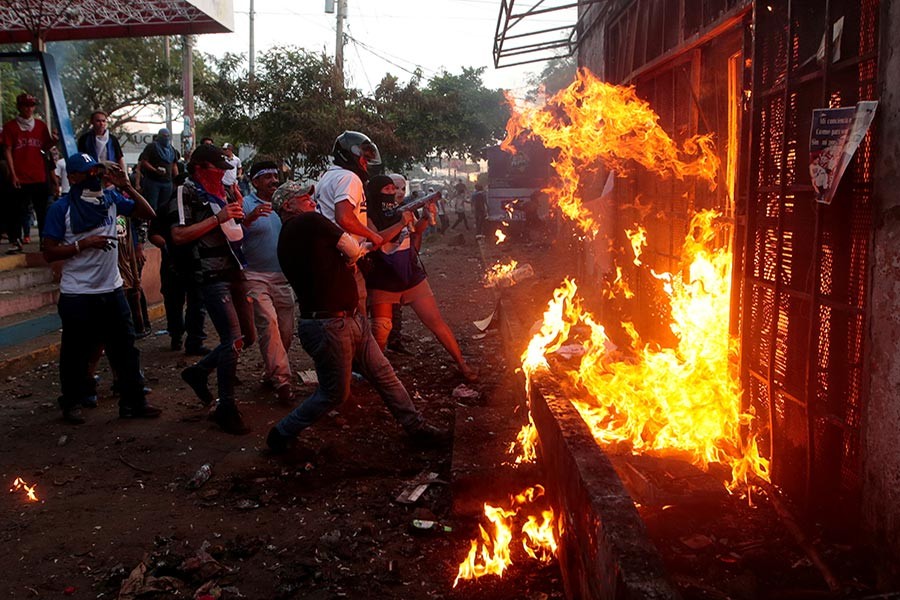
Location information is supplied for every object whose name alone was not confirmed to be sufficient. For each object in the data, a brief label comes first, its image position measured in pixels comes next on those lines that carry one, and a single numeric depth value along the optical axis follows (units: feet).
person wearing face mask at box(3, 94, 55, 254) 31.63
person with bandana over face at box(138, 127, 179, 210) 34.91
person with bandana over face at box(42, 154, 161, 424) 18.12
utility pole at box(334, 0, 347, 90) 72.51
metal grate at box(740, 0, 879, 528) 10.81
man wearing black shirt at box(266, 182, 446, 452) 15.88
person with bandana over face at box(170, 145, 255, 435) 18.39
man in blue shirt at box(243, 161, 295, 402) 20.62
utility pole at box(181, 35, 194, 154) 60.03
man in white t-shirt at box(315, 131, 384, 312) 18.94
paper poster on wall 10.08
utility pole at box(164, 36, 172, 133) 95.50
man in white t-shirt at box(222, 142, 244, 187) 28.10
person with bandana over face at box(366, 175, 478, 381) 21.52
